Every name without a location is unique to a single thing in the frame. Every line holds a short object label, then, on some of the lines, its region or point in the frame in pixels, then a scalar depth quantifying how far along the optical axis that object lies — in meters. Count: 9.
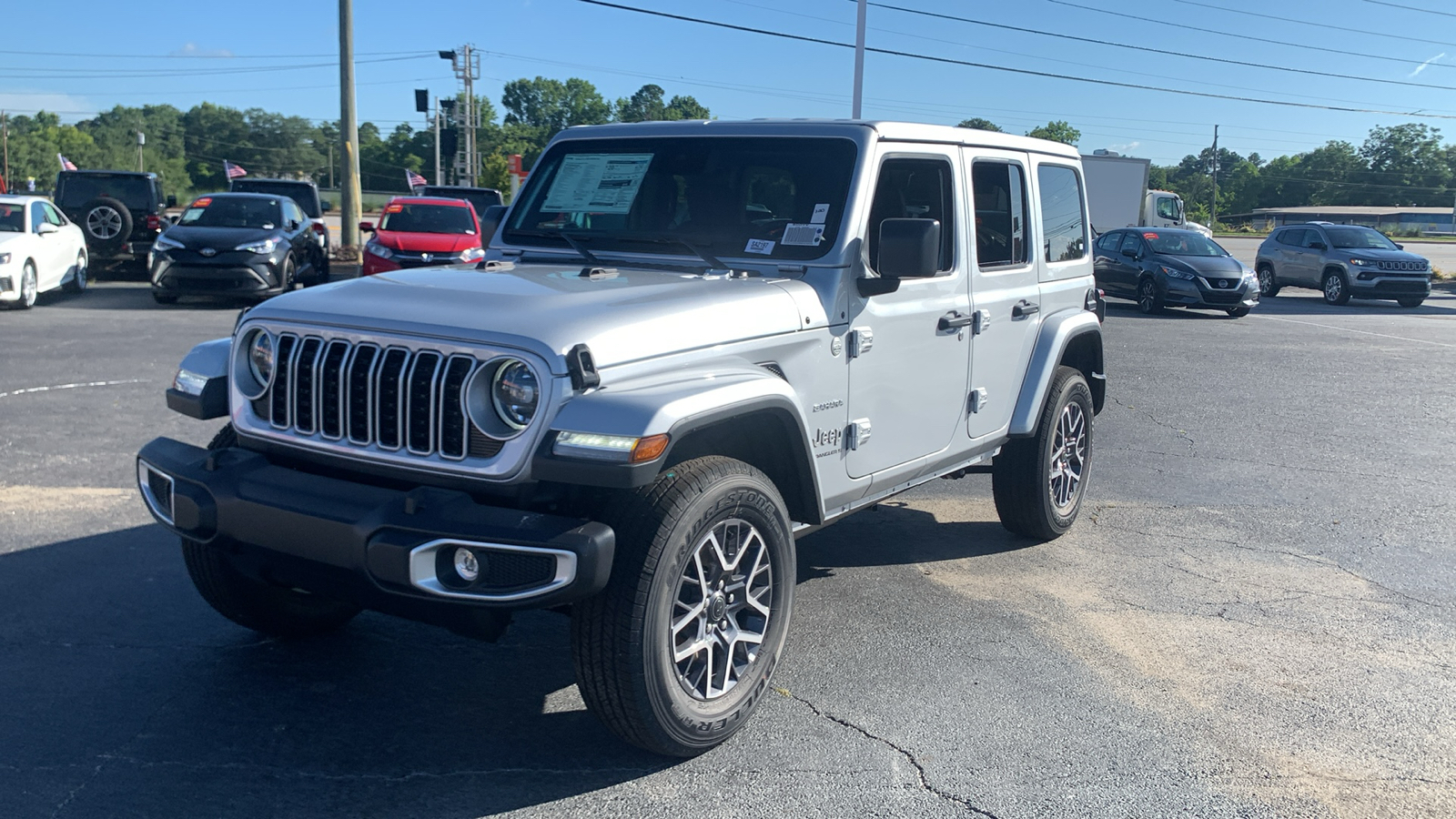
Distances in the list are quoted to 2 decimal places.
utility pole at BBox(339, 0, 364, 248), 22.50
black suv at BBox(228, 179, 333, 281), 21.50
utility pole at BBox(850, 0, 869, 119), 26.92
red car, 16.45
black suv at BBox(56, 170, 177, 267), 18.80
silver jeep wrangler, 3.06
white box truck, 34.97
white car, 14.45
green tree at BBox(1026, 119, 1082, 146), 110.38
